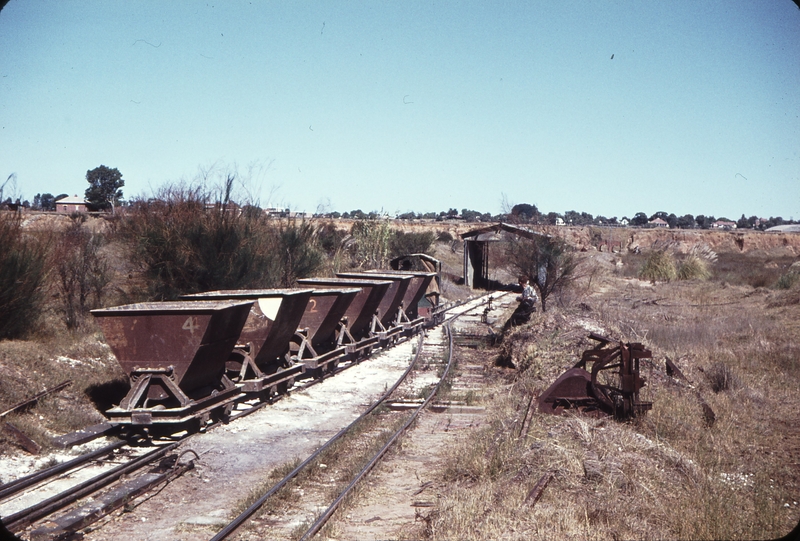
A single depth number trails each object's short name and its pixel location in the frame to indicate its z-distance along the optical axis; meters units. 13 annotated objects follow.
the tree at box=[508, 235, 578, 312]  24.59
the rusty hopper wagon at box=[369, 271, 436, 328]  23.92
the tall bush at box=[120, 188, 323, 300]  18.09
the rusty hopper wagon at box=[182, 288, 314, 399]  12.55
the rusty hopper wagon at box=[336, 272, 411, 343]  20.69
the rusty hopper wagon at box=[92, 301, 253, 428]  9.96
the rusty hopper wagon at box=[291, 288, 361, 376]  15.08
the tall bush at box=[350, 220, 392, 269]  34.94
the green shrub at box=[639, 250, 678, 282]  43.03
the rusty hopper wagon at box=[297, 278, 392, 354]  18.00
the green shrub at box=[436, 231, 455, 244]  75.21
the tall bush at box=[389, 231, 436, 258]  43.22
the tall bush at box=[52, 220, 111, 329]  16.62
